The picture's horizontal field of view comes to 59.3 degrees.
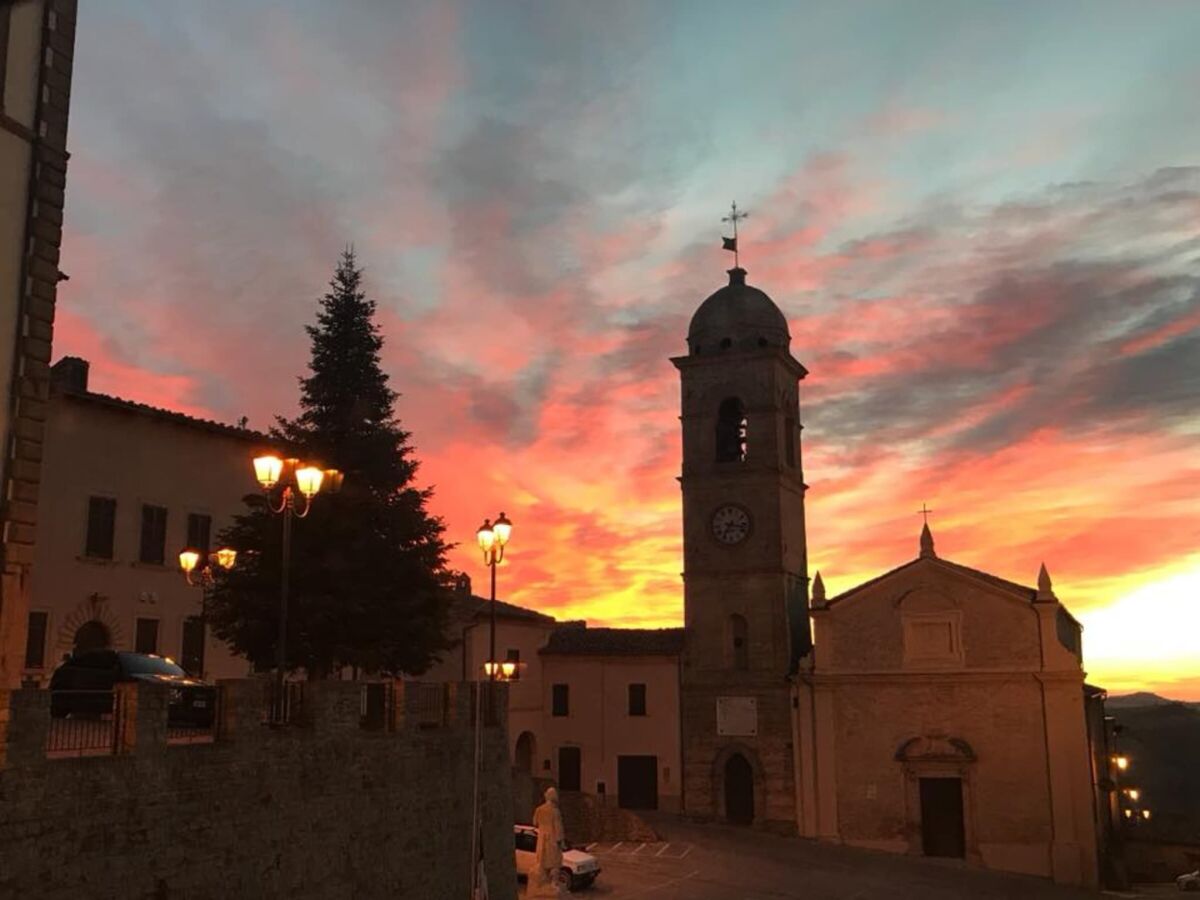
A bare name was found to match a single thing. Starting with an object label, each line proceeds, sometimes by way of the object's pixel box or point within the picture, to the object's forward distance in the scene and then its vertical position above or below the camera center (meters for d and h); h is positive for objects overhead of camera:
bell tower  45.91 +4.60
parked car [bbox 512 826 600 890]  29.77 -5.69
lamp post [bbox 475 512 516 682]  22.44 +2.60
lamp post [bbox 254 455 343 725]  17.30 +2.90
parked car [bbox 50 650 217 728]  15.36 -0.33
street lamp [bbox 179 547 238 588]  23.86 +2.32
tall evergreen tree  27.39 +3.07
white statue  19.86 -3.57
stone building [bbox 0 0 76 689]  15.46 +6.05
